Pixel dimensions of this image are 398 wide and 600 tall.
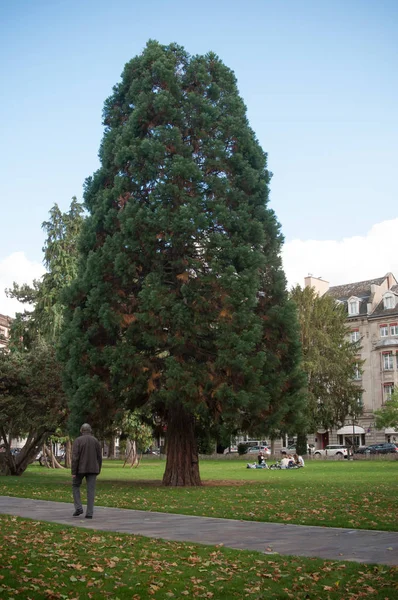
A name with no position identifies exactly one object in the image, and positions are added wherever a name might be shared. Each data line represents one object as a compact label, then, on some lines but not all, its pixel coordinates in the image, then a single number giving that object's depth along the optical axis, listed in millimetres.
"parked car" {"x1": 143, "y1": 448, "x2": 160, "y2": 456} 82062
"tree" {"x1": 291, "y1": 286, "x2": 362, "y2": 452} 59469
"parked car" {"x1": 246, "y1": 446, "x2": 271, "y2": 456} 68312
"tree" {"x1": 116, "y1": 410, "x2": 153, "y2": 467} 38144
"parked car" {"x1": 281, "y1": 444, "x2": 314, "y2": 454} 66469
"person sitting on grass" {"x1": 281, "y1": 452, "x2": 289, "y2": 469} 41747
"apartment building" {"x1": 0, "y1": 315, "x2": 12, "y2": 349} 103625
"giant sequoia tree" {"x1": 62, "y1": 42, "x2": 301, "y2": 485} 22422
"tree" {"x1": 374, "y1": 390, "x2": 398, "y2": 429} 59844
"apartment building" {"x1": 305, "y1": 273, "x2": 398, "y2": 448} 71750
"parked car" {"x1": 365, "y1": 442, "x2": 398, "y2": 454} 58156
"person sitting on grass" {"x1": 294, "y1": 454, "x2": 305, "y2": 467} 42500
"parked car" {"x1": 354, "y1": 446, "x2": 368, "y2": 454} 59800
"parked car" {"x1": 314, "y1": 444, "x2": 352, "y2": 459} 61162
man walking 12883
